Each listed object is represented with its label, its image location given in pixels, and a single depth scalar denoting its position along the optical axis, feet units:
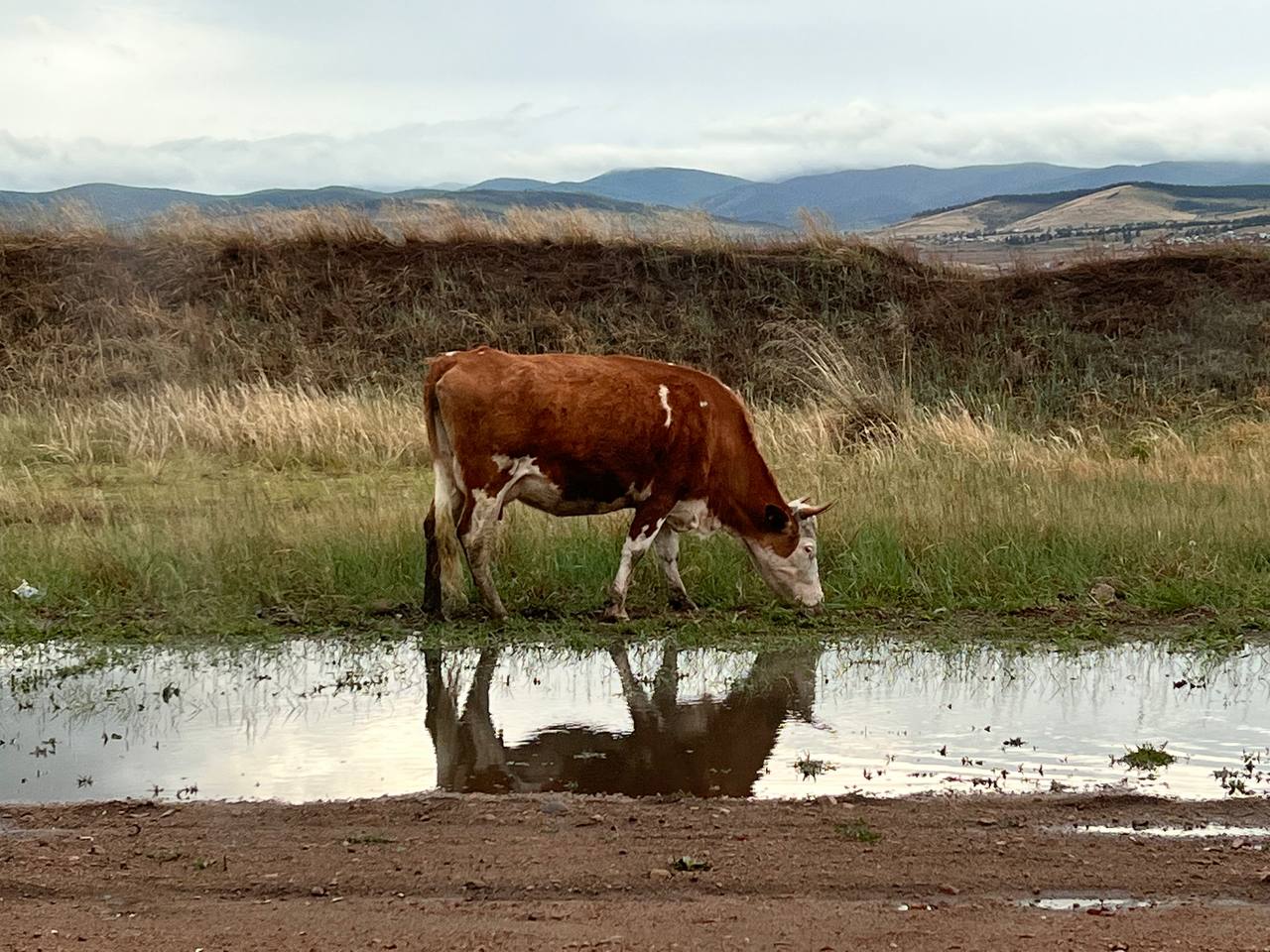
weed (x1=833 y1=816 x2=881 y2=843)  19.97
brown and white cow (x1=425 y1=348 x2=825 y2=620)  34.83
